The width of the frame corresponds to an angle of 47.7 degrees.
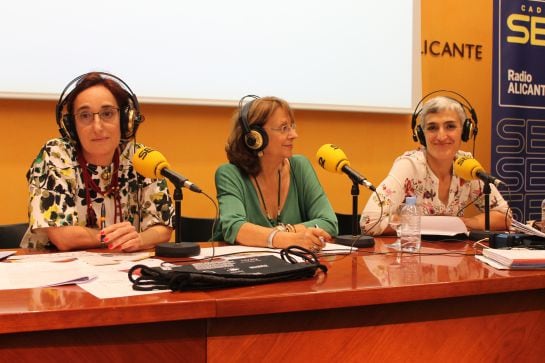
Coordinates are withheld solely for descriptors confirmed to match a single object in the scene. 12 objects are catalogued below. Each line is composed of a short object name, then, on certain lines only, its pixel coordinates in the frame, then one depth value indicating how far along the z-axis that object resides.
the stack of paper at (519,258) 1.68
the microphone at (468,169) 2.36
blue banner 3.82
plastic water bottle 2.06
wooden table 1.17
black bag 1.33
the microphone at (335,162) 2.06
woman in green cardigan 2.42
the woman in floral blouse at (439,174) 2.69
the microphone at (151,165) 1.87
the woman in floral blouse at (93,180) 2.05
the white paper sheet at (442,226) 2.32
